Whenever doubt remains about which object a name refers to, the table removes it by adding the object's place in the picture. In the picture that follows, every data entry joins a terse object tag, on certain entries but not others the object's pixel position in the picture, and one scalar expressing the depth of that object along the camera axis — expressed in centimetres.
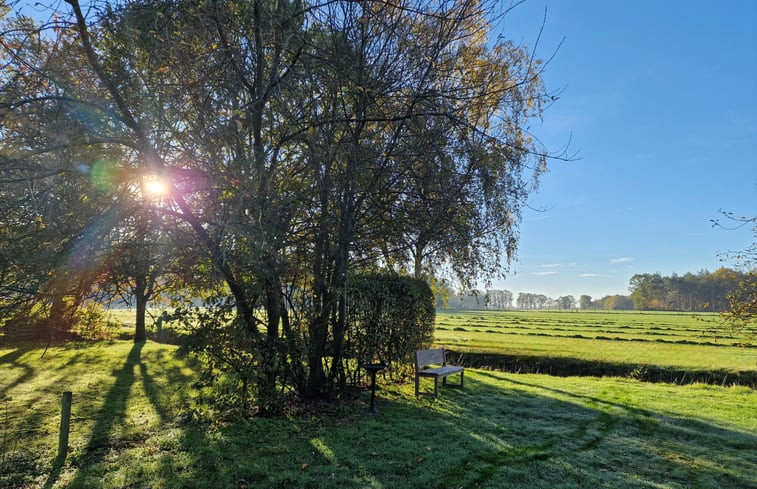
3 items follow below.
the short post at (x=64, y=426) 464
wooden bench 823
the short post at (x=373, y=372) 679
